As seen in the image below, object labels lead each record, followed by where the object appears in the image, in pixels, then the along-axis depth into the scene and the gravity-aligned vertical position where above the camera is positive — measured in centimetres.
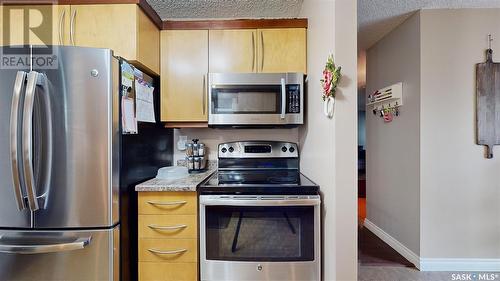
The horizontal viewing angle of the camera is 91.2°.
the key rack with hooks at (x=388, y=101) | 248 +40
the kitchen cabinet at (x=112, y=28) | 167 +76
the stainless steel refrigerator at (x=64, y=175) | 133 -20
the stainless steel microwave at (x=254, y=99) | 192 +31
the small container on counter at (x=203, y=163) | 223 -23
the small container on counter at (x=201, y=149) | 221 -10
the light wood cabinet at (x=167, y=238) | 160 -65
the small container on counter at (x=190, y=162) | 217 -21
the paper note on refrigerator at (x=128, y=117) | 151 +14
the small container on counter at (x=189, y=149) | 217 -10
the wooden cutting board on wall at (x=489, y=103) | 211 +29
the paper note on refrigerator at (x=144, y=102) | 170 +27
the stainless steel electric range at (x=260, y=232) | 153 -60
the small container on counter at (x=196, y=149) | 219 -10
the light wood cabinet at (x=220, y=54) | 201 +69
